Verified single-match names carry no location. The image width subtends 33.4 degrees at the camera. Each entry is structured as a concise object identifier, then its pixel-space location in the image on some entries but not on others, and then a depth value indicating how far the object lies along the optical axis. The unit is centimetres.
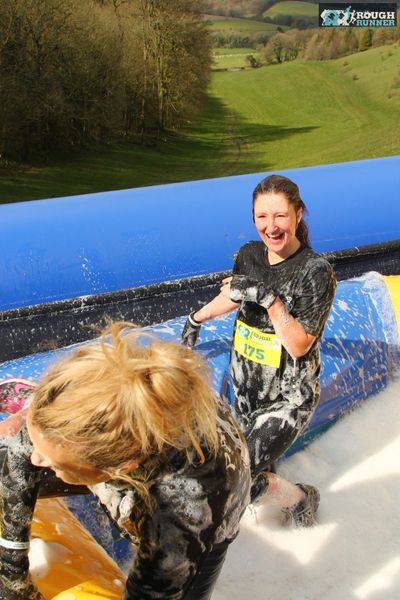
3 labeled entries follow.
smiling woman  180
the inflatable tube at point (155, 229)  342
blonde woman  97
